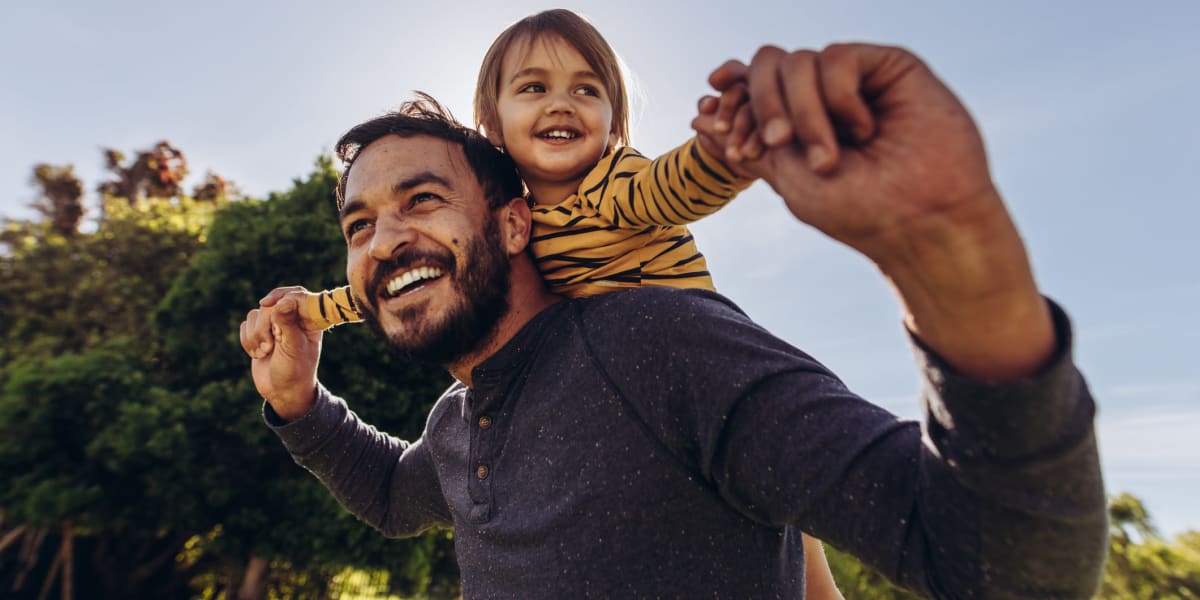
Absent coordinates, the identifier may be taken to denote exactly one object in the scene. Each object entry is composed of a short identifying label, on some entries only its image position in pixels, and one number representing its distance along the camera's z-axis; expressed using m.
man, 0.30
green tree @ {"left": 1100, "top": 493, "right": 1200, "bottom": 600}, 7.50
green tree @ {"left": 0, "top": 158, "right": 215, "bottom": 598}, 7.19
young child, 0.52
